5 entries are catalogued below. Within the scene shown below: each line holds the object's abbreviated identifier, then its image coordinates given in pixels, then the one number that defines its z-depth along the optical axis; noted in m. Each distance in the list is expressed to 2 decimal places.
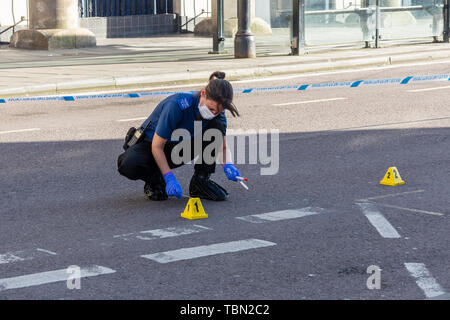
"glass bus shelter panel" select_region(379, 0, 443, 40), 23.12
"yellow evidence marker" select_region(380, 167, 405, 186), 7.88
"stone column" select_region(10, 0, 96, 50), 22.47
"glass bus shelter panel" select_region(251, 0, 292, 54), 21.42
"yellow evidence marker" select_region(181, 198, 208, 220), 6.75
